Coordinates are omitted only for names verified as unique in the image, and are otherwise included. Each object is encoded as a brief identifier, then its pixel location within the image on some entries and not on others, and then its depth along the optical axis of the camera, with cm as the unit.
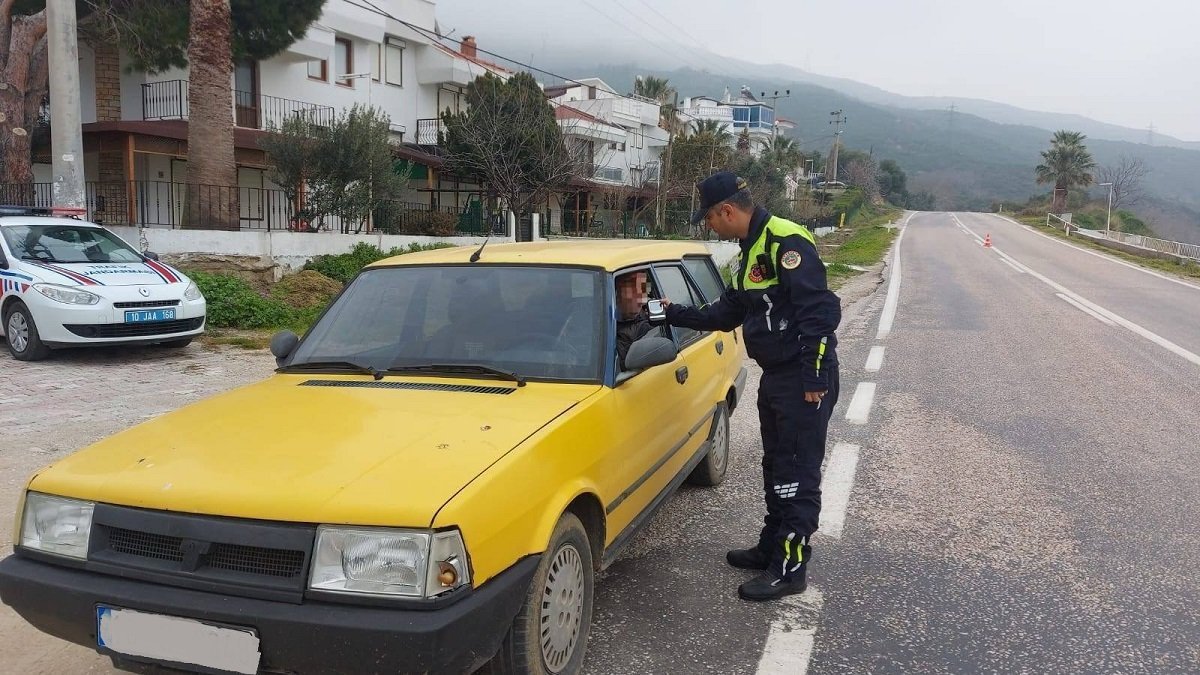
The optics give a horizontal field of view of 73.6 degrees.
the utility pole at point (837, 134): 8562
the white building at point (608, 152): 3612
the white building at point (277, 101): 1856
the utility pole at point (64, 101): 1070
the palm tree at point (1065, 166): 6919
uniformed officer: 352
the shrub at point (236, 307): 1199
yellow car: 224
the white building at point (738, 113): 9386
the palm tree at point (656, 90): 6577
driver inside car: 394
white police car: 869
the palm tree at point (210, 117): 1421
